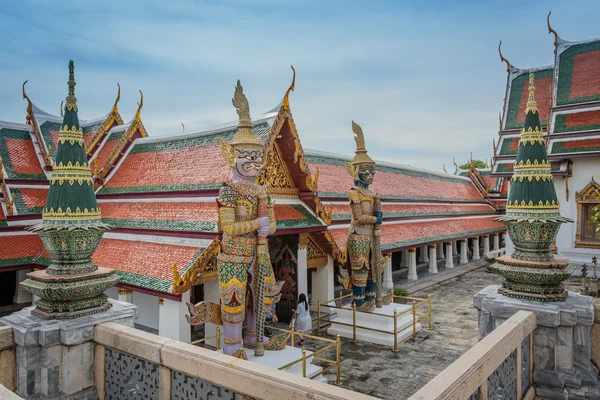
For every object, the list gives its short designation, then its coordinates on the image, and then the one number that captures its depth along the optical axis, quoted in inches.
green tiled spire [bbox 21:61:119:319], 220.8
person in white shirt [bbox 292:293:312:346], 474.0
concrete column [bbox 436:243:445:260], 1168.2
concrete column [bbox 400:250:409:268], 1007.0
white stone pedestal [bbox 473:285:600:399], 217.9
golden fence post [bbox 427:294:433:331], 507.8
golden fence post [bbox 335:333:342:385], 340.2
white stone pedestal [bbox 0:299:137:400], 206.7
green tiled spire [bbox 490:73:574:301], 233.8
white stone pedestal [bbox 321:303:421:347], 460.4
